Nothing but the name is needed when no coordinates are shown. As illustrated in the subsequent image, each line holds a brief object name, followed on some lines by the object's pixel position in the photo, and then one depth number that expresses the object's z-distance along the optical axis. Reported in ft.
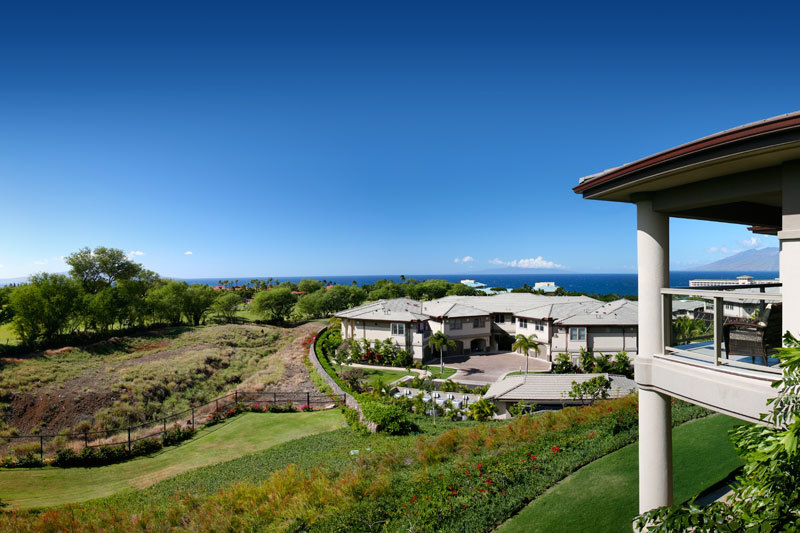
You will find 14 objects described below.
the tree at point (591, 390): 62.64
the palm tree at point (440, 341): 106.73
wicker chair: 15.80
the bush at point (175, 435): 62.13
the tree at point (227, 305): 213.66
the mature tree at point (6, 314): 131.01
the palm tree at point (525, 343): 96.01
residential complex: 102.53
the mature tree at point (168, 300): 183.98
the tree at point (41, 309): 122.52
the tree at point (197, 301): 202.93
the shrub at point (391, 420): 55.42
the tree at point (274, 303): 218.59
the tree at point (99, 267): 171.73
